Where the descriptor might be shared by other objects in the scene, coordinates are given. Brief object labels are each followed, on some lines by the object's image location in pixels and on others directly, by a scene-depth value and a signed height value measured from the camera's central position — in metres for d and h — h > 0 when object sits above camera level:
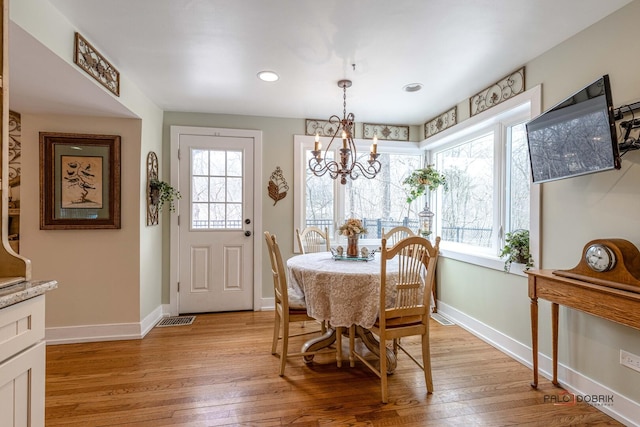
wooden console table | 1.51 -0.47
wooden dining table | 2.05 -0.53
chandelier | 2.40 +0.49
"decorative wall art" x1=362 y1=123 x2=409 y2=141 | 4.01 +1.09
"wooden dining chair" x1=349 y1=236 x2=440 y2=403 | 1.95 -0.60
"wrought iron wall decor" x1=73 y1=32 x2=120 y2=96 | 1.98 +1.04
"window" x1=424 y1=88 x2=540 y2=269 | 2.65 +0.31
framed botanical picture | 2.74 +0.29
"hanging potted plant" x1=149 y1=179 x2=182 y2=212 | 3.20 +0.21
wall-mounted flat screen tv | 1.60 +0.46
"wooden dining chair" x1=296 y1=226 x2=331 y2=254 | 3.50 -0.30
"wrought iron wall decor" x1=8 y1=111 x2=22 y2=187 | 2.72 +0.56
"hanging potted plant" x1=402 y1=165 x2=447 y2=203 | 3.64 +0.41
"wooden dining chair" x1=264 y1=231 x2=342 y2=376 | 2.22 -0.72
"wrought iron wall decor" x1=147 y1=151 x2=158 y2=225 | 3.14 +0.33
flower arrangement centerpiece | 2.54 -0.15
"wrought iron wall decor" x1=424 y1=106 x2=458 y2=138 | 3.40 +1.09
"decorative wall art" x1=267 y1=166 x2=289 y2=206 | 3.75 +0.34
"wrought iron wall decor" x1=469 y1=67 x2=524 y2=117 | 2.51 +1.09
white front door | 3.60 -0.11
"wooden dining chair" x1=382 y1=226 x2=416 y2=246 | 3.17 -0.21
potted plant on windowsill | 2.44 -0.28
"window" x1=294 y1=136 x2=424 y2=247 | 3.85 +0.26
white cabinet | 1.05 -0.55
